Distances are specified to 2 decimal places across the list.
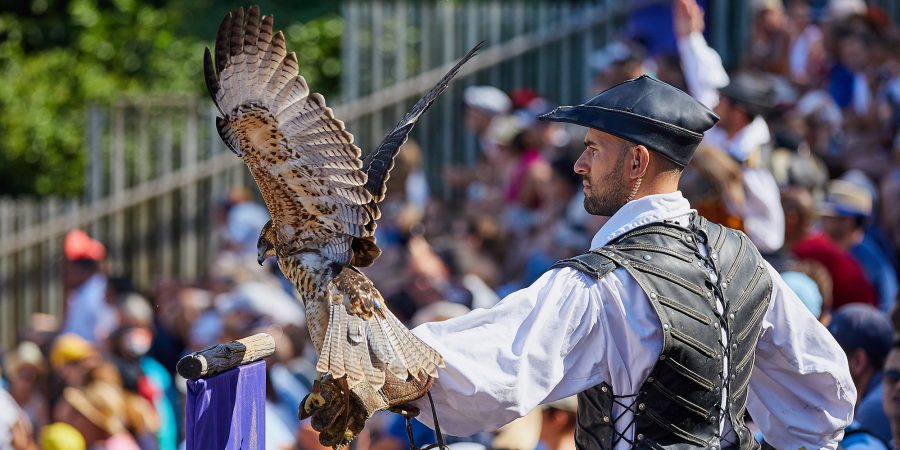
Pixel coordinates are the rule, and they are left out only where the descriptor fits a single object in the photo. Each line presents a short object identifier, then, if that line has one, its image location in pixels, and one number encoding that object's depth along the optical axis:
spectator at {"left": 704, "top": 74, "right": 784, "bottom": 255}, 12.93
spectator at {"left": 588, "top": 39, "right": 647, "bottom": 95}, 16.84
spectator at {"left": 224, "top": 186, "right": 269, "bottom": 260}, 20.62
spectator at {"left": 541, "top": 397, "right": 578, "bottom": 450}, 11.01
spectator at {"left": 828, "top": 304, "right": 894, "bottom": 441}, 10.84
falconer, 6.98
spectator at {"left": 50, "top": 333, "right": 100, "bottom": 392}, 15.74
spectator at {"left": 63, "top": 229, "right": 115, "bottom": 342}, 19.95
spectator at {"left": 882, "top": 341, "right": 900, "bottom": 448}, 9.70
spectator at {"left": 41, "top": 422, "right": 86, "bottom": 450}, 14.34
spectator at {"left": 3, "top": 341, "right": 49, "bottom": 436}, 17.11
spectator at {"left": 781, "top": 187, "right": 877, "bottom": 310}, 13.68
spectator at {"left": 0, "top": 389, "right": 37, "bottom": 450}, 14.51
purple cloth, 7.17
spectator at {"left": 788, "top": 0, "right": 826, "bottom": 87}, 20.22
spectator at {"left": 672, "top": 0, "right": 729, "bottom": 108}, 14.95
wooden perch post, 6.96
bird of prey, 7.30
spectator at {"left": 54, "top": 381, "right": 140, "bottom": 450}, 14.67
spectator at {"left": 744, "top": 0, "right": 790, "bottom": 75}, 20.95
